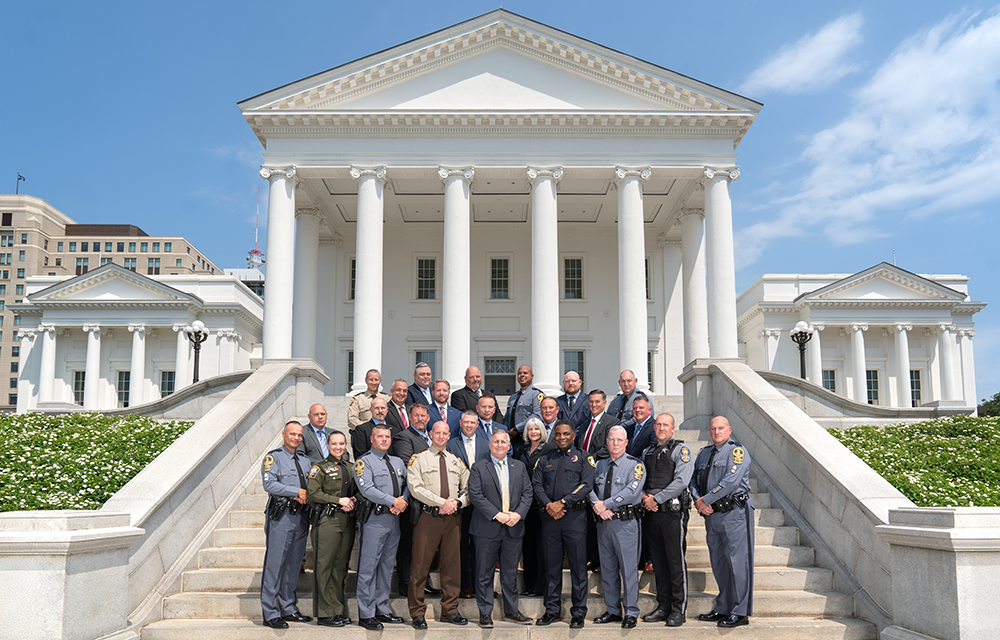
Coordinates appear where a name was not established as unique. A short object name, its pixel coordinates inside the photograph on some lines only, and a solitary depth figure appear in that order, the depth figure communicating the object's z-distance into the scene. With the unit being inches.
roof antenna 4689.7
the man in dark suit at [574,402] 447.8
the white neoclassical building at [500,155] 1036.5
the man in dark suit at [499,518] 340.2
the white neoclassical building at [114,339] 1985.7
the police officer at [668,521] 338.3
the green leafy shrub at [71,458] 446.0
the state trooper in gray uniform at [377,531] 334.3
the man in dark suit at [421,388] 448.5
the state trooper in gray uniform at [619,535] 337.7
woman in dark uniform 335.3
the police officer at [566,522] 341.1
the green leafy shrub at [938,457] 449.7
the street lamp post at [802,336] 1040.2
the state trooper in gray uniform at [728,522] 332.8
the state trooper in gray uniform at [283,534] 332.2
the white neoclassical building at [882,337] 1886.1
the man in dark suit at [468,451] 362.3
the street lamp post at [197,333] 1098.1
